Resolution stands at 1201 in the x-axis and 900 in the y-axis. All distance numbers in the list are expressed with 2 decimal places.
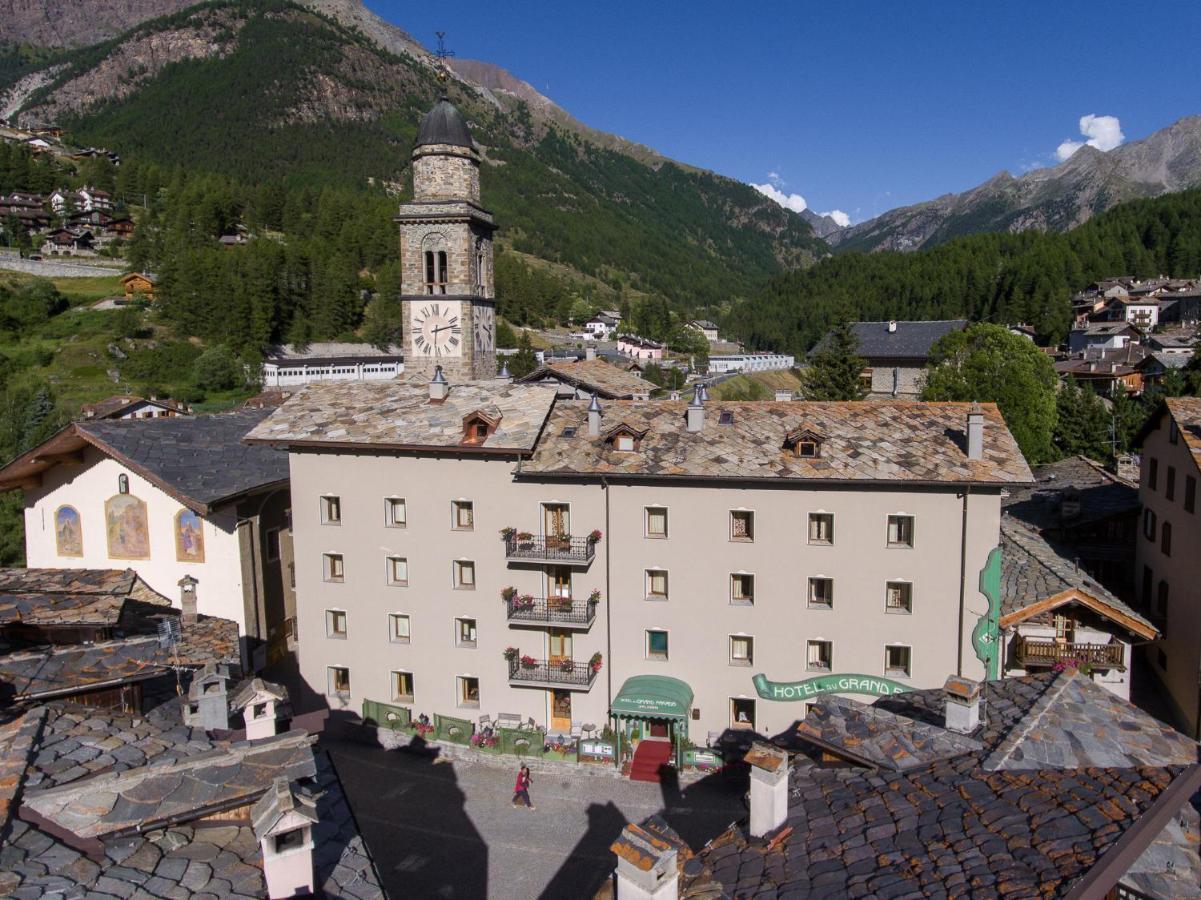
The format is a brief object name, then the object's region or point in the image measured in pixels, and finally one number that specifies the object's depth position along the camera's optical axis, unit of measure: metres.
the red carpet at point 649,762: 25.39
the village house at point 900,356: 87.94
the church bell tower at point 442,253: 36.53
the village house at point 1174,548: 26.17
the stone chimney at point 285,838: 8.61
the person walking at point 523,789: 24.27
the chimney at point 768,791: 11.52
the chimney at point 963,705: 14.15
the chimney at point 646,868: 8.94
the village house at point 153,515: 27.81
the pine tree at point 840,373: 58.12
